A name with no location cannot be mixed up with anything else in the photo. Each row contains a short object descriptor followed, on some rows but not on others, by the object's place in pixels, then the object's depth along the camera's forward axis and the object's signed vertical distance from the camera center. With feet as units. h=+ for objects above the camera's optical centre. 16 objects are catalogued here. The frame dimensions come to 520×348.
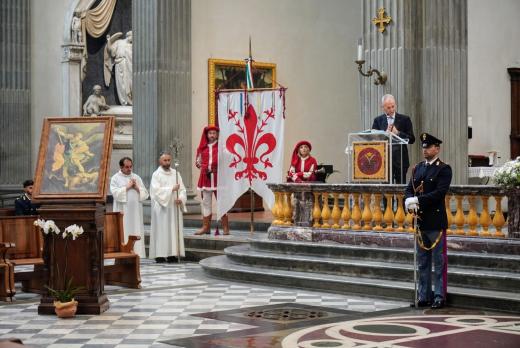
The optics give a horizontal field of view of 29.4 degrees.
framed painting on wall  68.85 +8.05
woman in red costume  48.39 +1.12
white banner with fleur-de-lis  49.55 +2.31
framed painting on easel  34.71 +1.12
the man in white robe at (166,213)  52.19 -1.28
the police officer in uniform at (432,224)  34.35 -1.29
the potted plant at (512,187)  36.11 -0.02
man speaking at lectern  42.68 +2.64
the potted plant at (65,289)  33.45 -3.42
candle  46.65 +6.45
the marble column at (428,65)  48.06 +5.95
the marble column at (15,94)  76.84 +7.49
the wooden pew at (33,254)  37.99 -2.66
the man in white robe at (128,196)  51.88 -0.36
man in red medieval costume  53.11 +1.32
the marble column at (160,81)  62.85 +6.91
